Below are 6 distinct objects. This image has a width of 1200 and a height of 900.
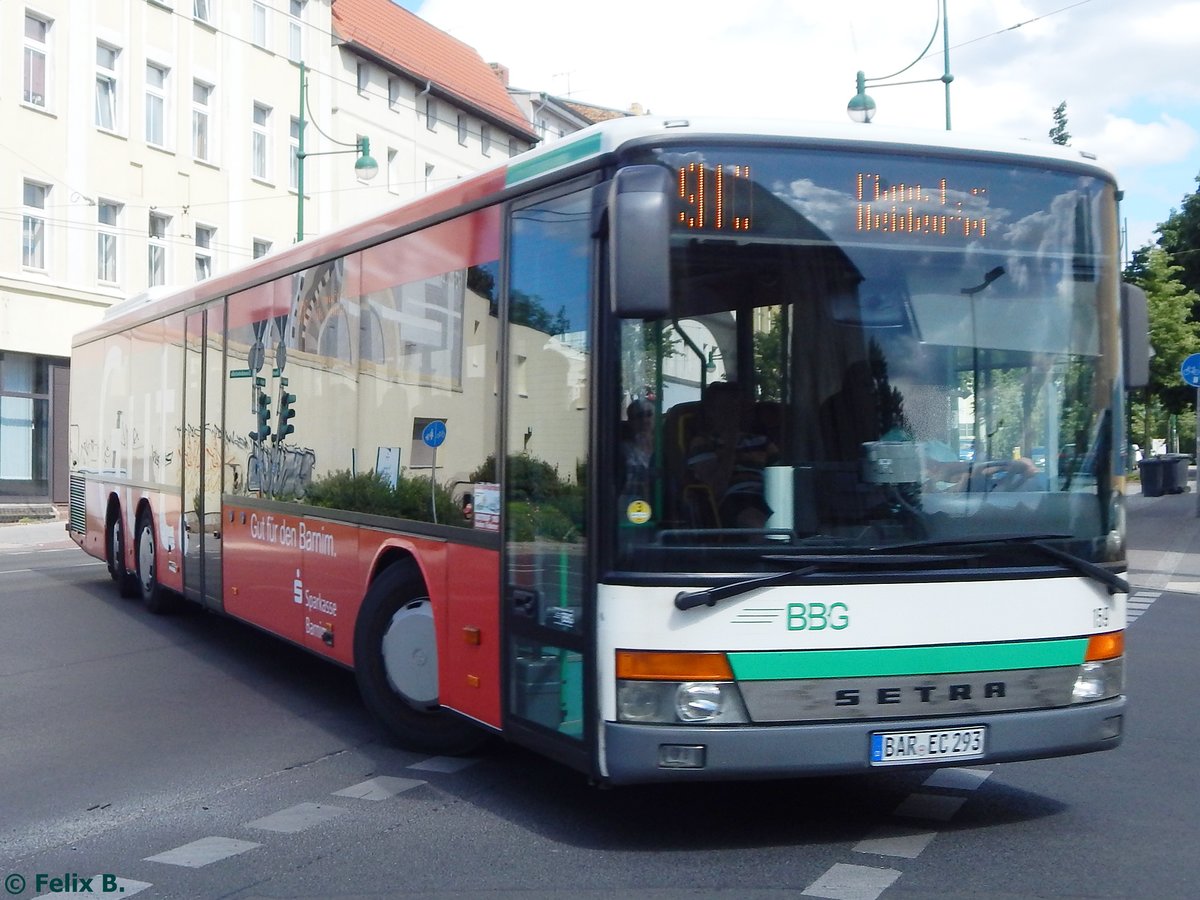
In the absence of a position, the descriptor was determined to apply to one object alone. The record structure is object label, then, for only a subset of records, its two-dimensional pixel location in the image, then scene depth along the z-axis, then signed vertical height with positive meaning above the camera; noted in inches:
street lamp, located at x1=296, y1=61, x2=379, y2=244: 953.5 +209.1
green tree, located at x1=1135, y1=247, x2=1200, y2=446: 1596.9 +175.4
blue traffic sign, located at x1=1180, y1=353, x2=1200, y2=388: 924.6 +67.8
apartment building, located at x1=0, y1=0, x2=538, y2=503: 1212.5 +316.8
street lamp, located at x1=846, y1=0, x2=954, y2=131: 797.2 +209.4
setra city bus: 214.5 +3.6
